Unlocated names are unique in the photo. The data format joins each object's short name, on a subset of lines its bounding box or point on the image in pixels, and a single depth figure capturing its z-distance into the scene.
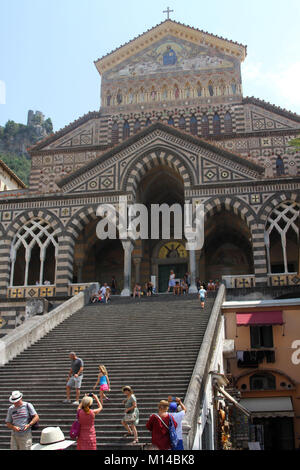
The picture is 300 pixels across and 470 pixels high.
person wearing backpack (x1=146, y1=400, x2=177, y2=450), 8.94
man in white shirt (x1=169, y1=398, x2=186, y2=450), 9.23
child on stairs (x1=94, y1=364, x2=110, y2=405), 12.26
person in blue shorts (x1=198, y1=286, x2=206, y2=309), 20.50
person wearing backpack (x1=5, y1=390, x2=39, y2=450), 8.96
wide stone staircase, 11.84
